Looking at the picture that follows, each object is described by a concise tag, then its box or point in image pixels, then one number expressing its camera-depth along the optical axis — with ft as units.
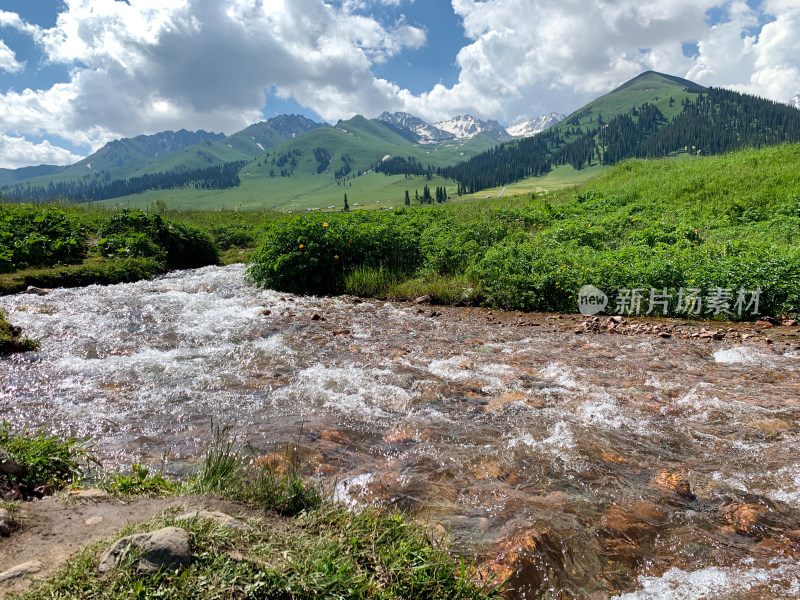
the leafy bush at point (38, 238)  48.11
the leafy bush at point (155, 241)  57.47
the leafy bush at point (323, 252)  47.57
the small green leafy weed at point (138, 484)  10.25
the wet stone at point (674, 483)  12.50
